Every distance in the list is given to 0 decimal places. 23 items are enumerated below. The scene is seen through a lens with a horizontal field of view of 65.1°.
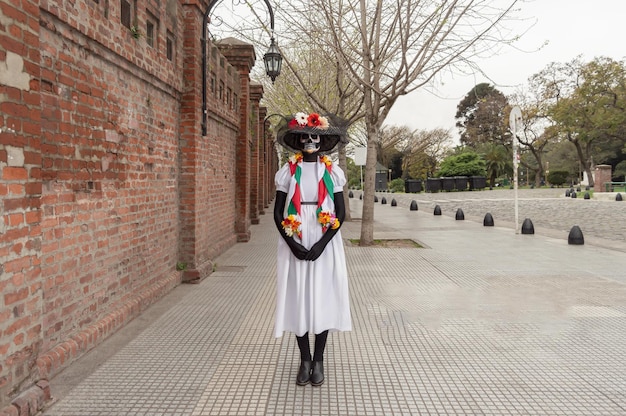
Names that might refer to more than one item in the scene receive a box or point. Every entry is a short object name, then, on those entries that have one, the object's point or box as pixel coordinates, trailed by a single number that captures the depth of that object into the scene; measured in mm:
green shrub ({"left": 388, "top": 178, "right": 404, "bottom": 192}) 53906
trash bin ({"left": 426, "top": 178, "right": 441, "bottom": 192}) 47312
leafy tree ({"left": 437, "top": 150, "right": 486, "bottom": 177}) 49438
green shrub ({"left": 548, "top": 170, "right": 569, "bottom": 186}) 56156
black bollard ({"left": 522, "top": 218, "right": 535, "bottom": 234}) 13372
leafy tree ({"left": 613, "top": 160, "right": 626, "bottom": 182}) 52850
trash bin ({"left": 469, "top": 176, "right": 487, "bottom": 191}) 48188
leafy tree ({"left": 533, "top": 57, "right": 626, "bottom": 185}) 41375
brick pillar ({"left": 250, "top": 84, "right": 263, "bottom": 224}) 16203
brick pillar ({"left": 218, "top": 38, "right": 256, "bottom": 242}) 12656
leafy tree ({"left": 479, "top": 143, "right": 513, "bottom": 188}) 58531
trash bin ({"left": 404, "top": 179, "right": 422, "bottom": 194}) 48362
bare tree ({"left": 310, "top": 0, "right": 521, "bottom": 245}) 10391
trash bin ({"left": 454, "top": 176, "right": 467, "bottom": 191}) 47719
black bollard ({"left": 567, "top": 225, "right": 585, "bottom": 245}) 11289
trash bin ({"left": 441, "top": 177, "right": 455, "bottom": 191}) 47688
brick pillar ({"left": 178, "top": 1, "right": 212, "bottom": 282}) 7488
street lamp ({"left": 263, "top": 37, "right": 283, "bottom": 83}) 9477
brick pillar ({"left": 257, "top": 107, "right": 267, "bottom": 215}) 20477
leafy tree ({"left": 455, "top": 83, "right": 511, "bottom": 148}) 62784
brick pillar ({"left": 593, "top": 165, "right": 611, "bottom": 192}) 36409
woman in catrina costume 3775
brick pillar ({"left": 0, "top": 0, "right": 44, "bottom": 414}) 2924
